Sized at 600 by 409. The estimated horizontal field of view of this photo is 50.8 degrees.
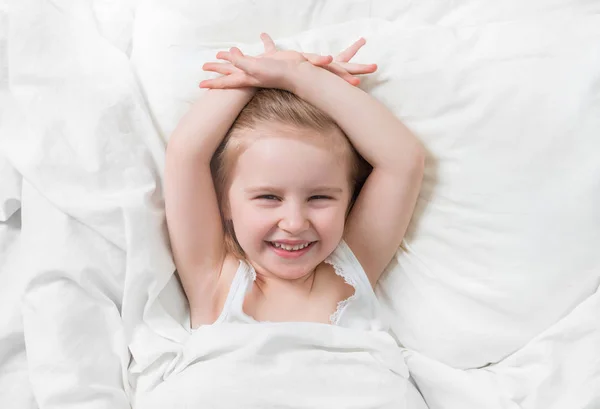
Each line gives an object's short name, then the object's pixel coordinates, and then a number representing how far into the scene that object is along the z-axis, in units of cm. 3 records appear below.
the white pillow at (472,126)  103
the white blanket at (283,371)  97
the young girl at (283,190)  101
